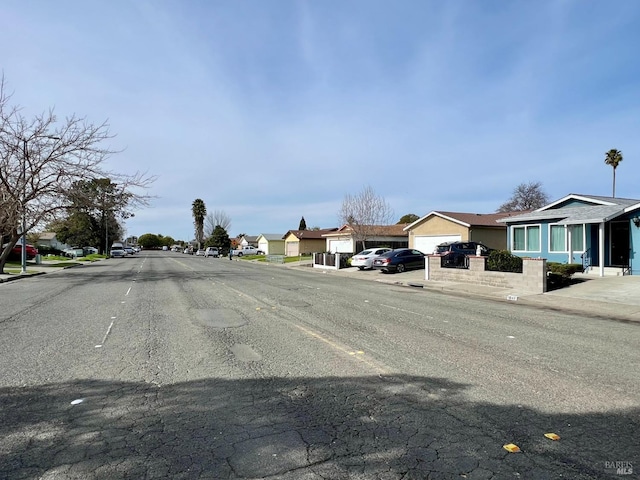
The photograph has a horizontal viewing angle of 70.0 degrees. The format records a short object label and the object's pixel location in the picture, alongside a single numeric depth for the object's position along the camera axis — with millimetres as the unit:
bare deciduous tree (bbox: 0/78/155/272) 24219
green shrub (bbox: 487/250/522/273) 21156
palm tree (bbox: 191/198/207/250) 116312
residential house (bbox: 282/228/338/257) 65062
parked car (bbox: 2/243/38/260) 44062
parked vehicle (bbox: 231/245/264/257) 76356
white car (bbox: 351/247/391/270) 31109
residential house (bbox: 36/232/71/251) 95375
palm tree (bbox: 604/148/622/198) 54656
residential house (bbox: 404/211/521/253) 33500
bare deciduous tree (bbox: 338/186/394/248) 45969
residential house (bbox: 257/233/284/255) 82100
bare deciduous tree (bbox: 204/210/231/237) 106394
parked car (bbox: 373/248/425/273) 27938
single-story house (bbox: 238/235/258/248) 115625
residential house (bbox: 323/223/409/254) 47562
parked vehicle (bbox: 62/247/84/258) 64688
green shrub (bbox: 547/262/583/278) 18516
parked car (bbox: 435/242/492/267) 25336
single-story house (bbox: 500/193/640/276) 19984
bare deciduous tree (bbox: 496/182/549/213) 63094
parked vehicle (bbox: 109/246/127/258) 68500
